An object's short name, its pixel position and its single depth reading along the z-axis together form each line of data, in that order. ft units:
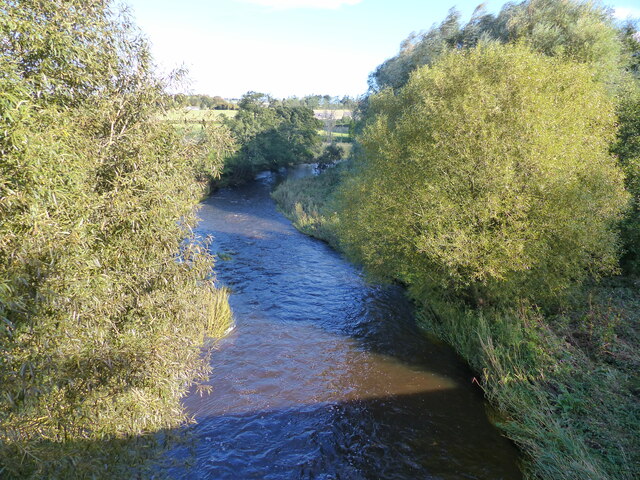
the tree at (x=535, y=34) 76.13
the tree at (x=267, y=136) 211.61
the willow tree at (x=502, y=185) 47.24
